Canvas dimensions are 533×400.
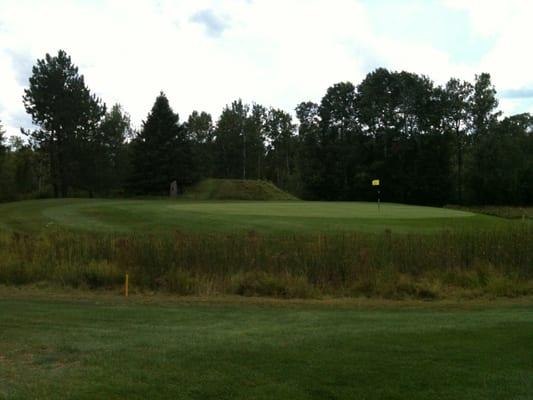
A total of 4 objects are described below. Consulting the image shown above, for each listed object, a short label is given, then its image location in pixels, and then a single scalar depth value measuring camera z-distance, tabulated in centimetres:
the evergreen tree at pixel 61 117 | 6228
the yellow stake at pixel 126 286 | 1241
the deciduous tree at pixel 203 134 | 9369
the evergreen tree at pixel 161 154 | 6412
